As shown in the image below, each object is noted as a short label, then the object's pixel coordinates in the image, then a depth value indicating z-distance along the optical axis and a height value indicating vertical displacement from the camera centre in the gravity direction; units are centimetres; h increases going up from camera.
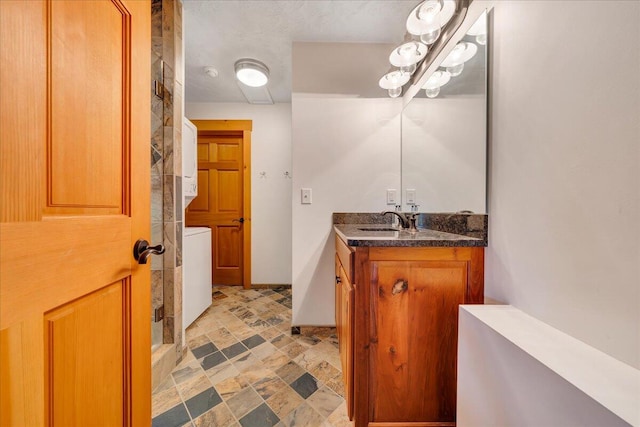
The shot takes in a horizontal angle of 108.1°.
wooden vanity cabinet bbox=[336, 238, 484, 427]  99 -50
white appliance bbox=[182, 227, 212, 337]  188 -54
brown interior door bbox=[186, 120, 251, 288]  302 +11
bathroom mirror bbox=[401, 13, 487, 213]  104 +41
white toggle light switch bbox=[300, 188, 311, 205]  187 +13
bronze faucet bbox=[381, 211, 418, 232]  148 -6
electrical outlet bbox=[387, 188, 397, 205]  187 +13
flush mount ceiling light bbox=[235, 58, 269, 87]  209 +128
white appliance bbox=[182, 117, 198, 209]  171 +42
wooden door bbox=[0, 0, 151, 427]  39 +0
